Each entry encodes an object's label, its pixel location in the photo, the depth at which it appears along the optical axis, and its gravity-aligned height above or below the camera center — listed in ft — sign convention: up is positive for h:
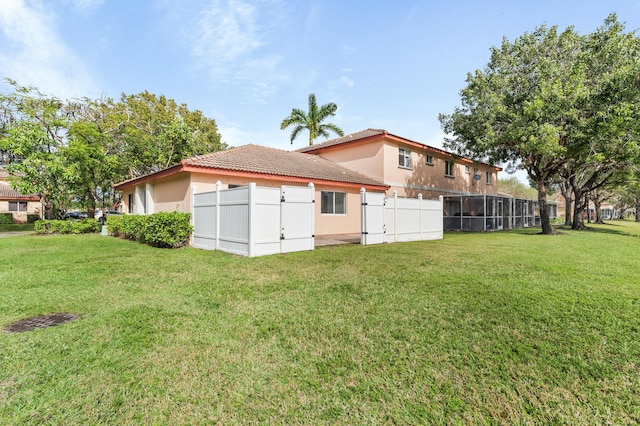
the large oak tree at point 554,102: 44.86 +18.31
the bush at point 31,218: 109.29 -0.04
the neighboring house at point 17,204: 112.16 +5.33
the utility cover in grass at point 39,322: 11.77 -4.34
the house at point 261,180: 38.73 +5.52
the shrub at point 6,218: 101.91 +0.02
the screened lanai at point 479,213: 68.80 +0.47
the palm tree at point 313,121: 91.35 +29.65
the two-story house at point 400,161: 60.39 +12.16
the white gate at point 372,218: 37.06 -0.33
